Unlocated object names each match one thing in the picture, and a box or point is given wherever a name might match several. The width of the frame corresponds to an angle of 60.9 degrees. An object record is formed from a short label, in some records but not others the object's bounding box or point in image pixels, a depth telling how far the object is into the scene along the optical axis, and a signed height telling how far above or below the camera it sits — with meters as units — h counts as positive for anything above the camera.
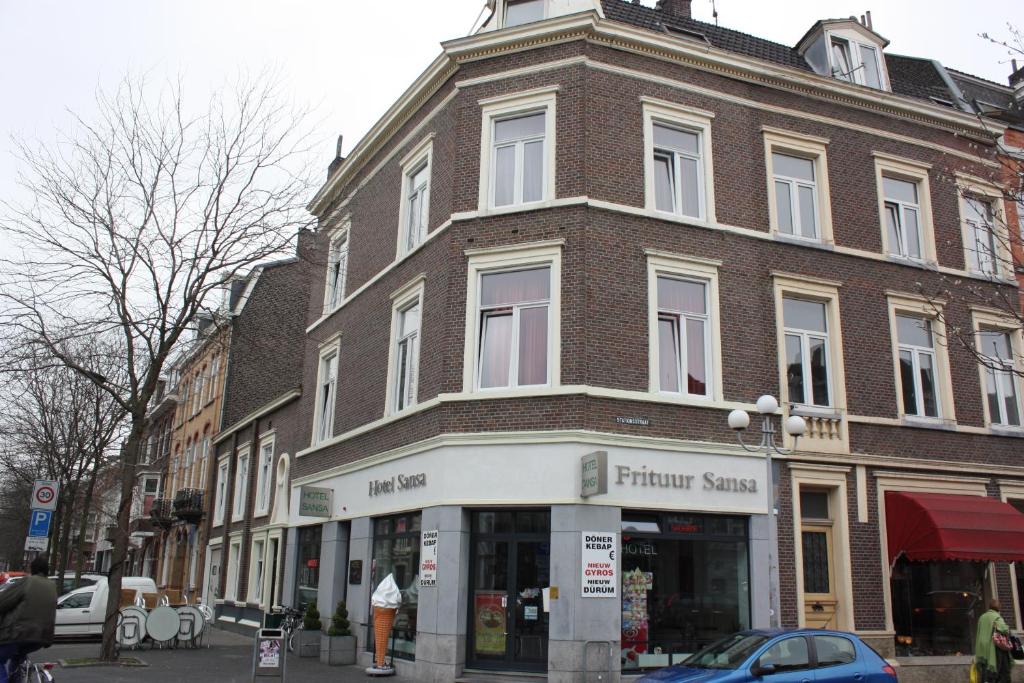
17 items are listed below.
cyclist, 9.38 -0.60
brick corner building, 14.60 +4.23
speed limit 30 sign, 16.70 +1.27
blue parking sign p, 17.03 +0.77
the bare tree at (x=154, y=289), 17.55 +5.60
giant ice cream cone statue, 15.73 -0.73
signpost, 16.73 +0.97
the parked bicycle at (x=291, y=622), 19.32 -1.16
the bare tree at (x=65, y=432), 32.34 +4.94
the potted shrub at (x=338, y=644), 17.36 -1.41
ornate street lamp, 12.27 +2.02
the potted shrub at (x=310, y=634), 18.61 -1.33
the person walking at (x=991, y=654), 13.52 -1.01
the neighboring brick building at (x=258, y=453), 25.36 +3.70
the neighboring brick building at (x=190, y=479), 34.69 +3.89
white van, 23.22 -1.26
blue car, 10.34 -0.95
